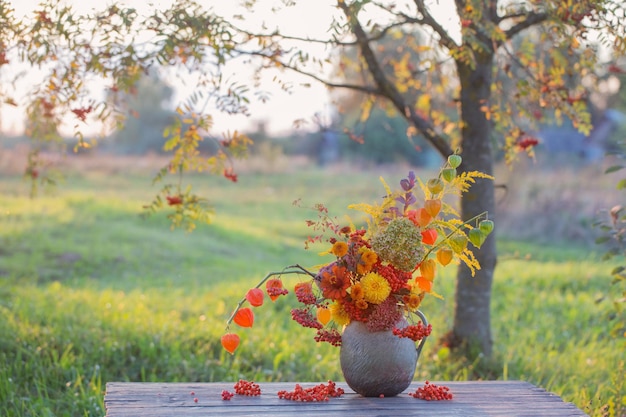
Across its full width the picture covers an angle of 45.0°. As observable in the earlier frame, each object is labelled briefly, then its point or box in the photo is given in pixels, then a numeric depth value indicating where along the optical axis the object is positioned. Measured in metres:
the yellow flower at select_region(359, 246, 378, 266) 2.38
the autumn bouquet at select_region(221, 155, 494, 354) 2.36
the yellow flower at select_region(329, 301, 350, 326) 2.46
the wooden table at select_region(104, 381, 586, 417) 2.26
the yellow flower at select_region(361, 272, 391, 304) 2.36
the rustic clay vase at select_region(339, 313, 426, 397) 2.41
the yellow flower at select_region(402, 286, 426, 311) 2.45
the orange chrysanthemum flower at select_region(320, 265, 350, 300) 2.38
